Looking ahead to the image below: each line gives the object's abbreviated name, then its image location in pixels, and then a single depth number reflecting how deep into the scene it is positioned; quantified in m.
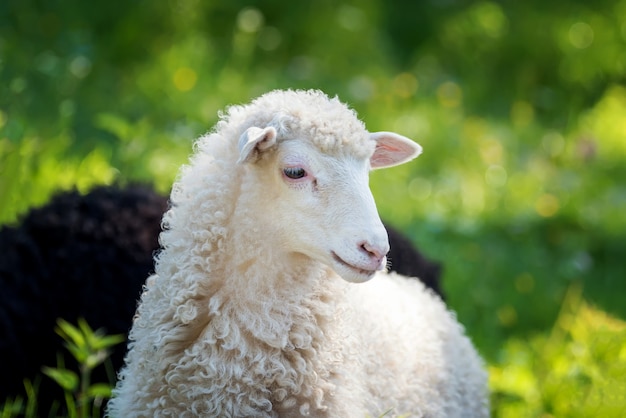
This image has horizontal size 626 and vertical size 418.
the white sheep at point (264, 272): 5.87
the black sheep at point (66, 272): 8.18
